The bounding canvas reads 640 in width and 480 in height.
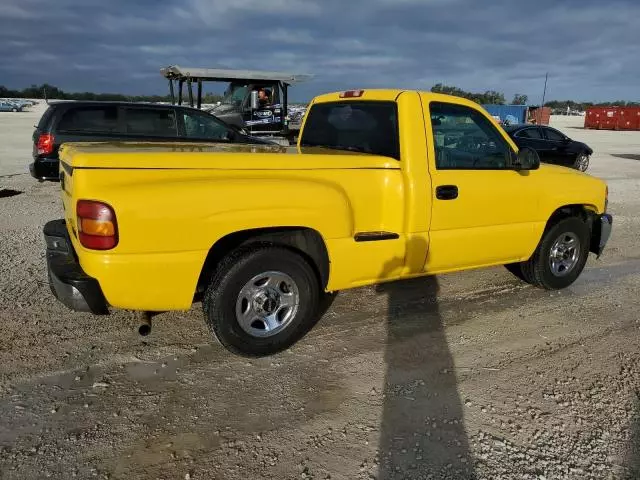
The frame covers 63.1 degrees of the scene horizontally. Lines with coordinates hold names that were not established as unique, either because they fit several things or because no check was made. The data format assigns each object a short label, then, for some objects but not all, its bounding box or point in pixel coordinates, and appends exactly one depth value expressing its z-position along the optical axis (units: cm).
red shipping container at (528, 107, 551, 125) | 4509
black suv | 855
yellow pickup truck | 304
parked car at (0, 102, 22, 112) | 5244
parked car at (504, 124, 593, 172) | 1645
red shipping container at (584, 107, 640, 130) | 4925
